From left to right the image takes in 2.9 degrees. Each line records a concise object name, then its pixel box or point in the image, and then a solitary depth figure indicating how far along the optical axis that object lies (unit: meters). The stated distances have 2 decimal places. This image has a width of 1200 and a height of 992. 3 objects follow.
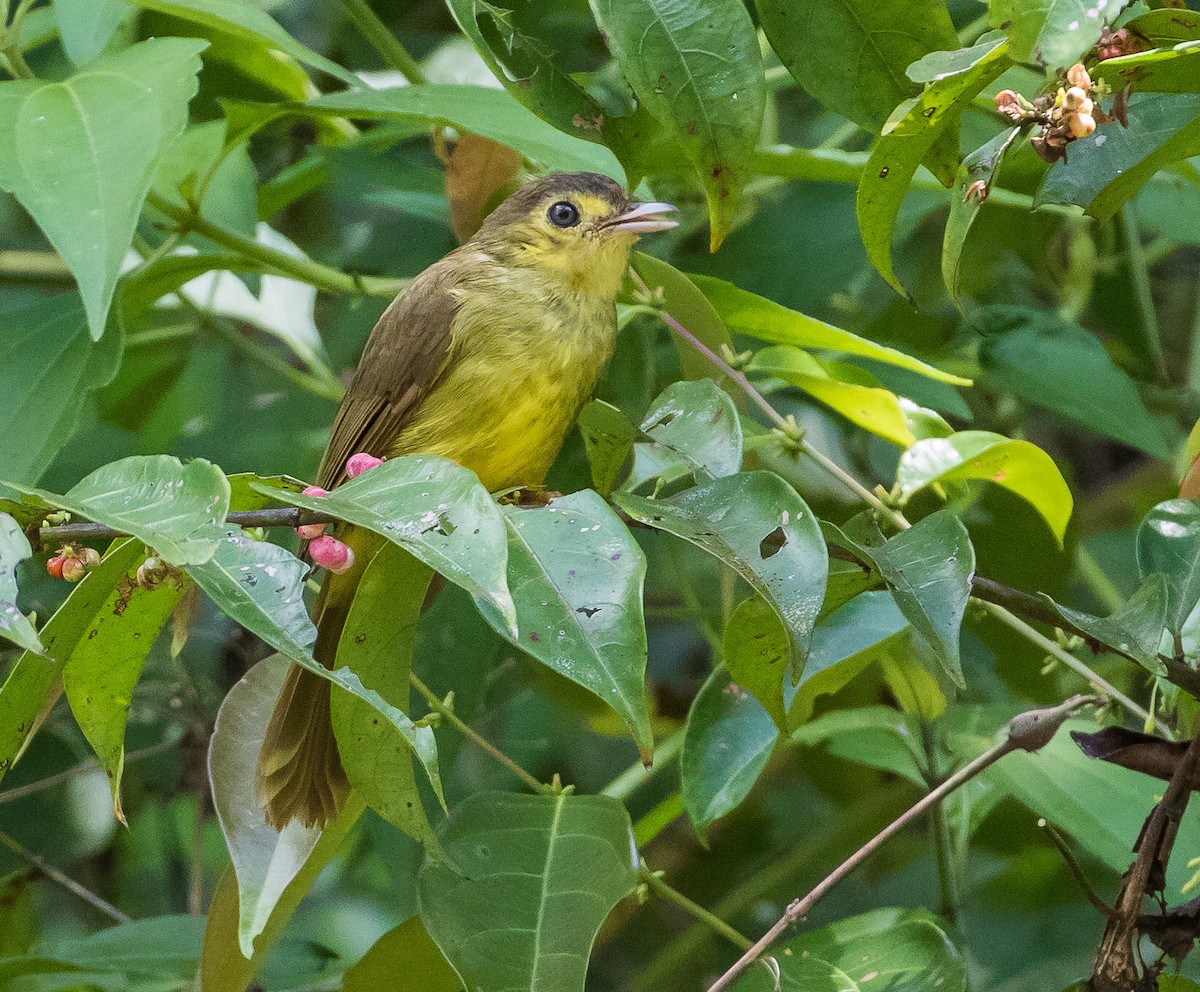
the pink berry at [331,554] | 4.39
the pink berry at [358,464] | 4.41
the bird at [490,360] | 4.47
